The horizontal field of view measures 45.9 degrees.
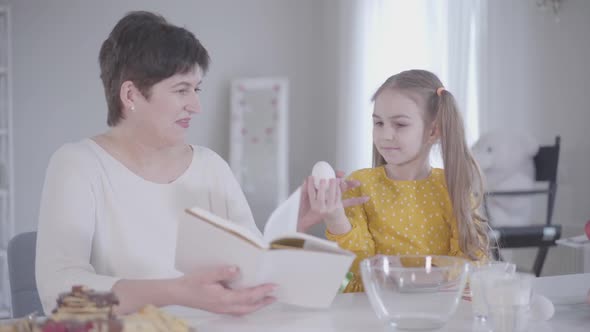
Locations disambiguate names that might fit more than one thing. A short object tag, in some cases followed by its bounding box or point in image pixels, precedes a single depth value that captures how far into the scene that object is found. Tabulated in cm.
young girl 164
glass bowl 105
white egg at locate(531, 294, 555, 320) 110
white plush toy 370
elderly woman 138
